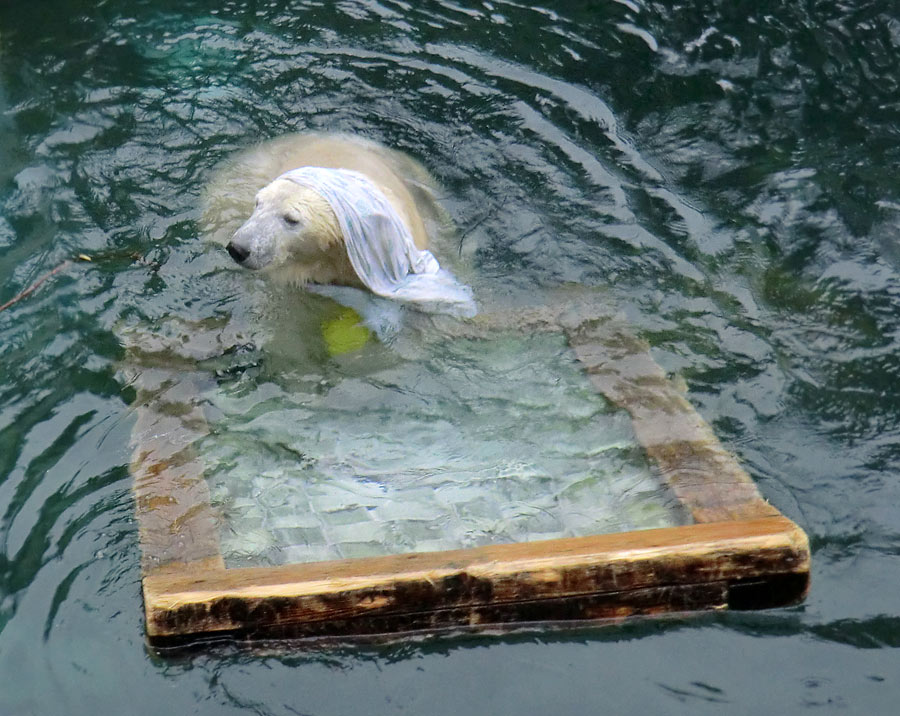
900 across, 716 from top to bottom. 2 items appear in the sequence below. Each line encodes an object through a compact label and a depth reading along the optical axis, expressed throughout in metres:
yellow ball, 4.95
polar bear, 4.87
